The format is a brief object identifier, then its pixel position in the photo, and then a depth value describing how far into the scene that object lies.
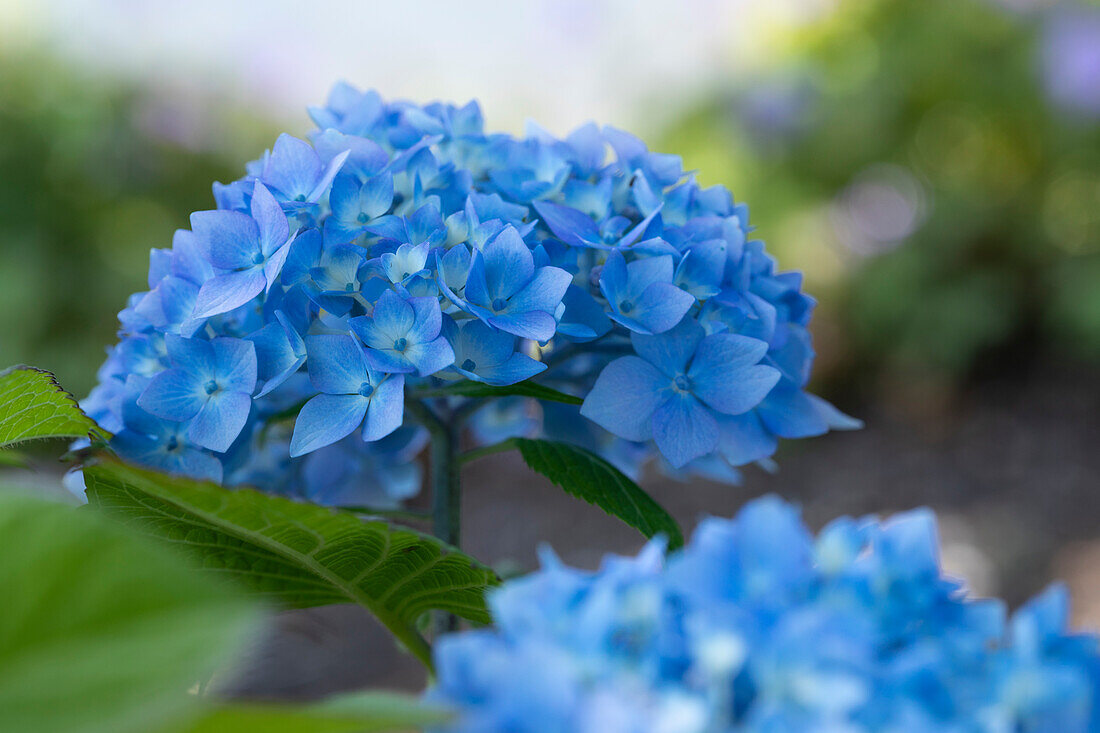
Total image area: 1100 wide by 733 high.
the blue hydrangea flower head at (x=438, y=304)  0.68
